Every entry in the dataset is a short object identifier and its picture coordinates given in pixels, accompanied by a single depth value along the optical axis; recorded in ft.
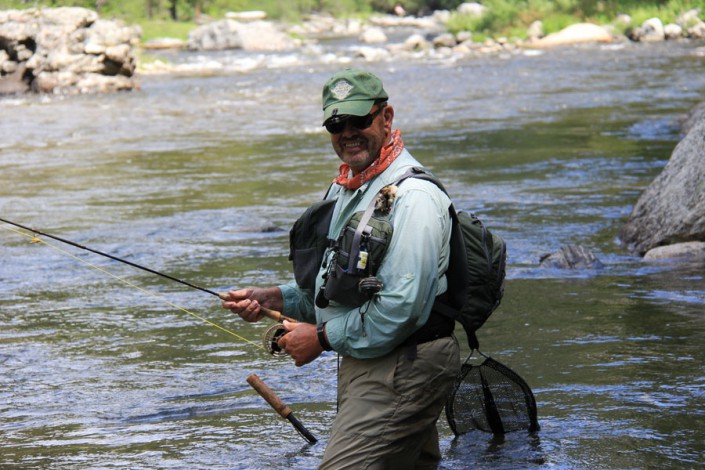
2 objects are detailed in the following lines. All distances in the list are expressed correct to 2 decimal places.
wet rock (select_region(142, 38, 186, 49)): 170.60
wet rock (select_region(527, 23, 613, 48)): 129.90
